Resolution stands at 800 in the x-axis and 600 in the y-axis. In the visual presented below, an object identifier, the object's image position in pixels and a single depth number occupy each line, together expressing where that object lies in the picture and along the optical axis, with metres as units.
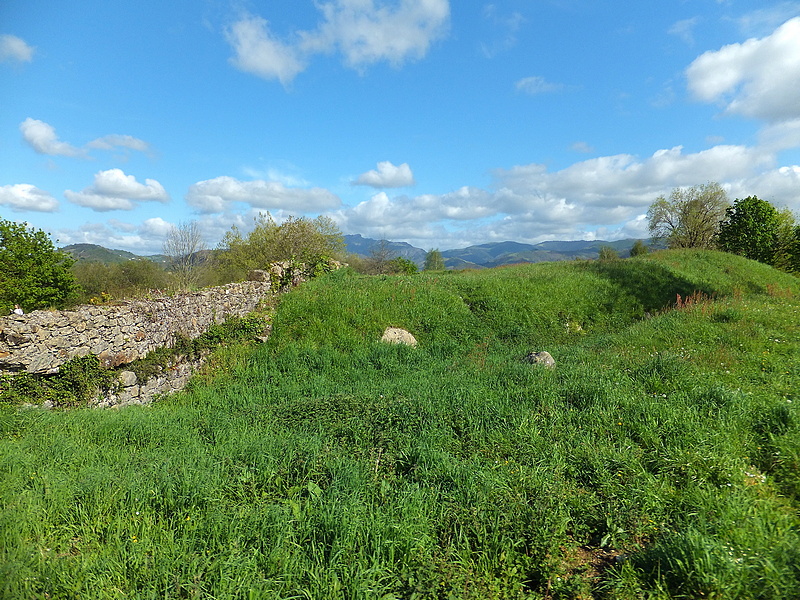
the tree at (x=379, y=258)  52.97
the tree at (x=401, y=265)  48.22
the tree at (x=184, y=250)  30.97
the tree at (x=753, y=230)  38.38
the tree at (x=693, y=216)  43.94
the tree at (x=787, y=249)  39.31
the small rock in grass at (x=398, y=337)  12.27
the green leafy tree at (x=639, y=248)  50.80
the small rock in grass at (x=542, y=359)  8.72
